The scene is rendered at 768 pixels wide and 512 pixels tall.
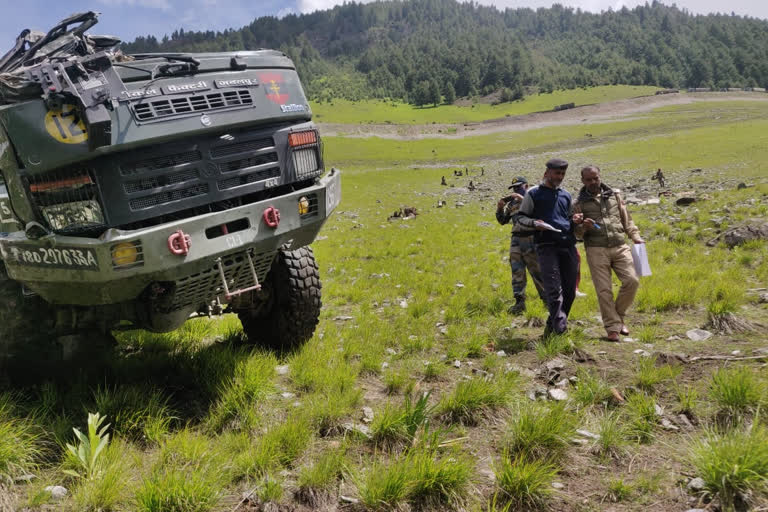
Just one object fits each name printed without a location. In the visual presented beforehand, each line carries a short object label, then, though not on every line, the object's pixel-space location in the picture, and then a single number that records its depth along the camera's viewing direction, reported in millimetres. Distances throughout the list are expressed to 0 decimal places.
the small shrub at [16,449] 3393
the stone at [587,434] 3680
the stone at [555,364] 5000
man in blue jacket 5969
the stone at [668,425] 3752
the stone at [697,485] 2993
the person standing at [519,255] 7402
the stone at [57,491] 3225
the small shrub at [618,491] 3096
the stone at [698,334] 5512
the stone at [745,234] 9141
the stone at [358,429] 3879
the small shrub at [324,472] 3285
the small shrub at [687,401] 3908
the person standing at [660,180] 19298
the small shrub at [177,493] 2951
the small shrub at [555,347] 5402
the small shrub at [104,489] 3064
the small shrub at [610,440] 3529
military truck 3598
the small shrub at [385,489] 3037
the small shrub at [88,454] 3330
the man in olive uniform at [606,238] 6000
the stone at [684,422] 3741
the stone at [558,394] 4374
